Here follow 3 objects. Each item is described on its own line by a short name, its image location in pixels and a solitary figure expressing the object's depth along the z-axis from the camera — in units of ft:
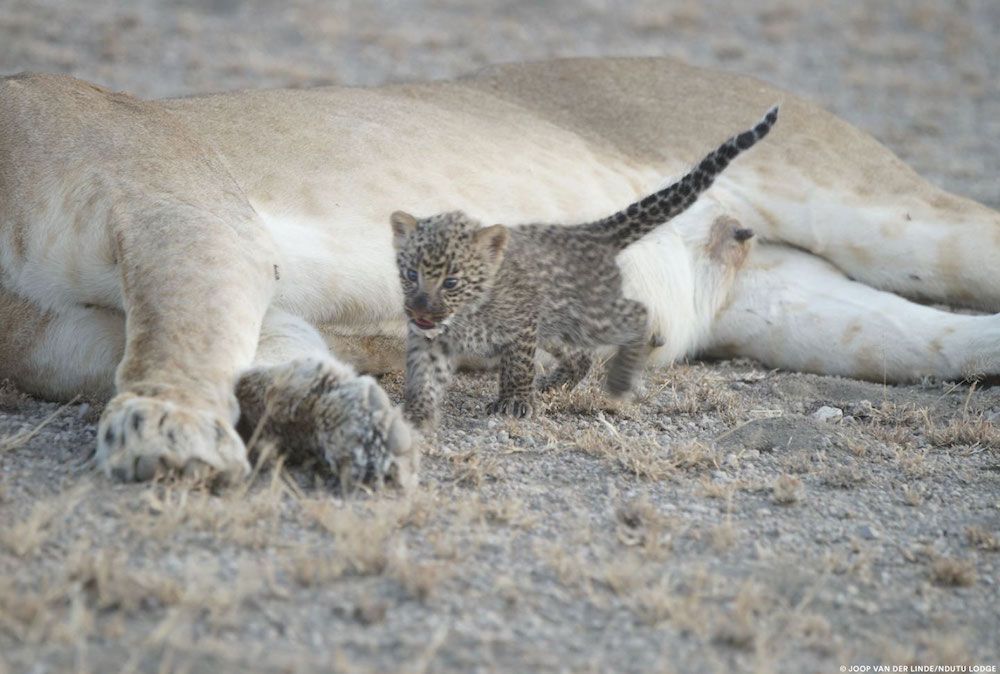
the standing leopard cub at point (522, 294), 24.44
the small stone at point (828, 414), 28.35
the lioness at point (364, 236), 21.65
